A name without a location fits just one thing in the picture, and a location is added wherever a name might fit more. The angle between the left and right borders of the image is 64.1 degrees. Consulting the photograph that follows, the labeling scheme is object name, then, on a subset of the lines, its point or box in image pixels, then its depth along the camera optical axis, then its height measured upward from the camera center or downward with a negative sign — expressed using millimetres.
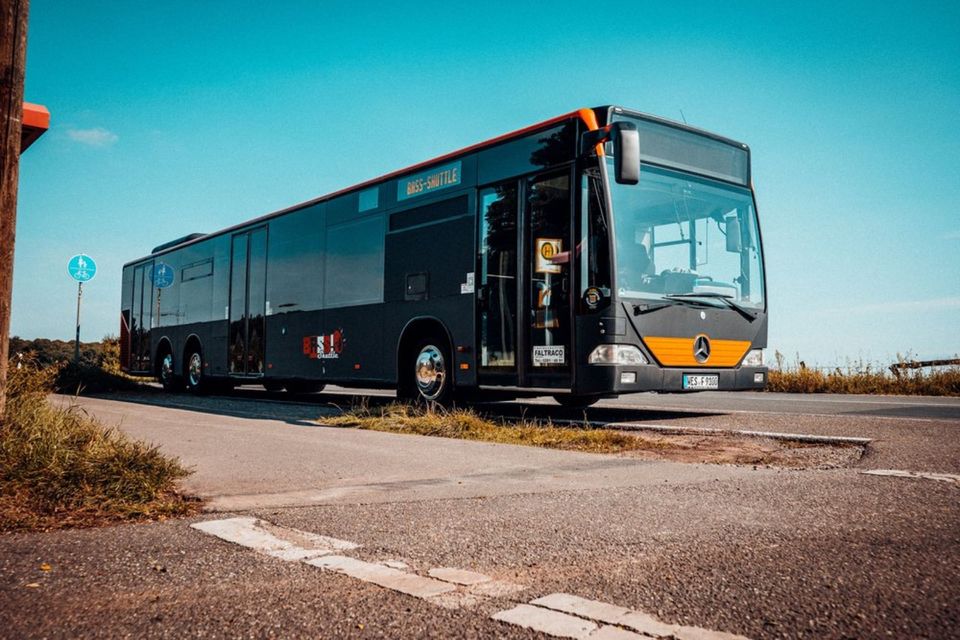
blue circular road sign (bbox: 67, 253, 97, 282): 18656 +2529
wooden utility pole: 4738 +1527
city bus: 8211 +1261
